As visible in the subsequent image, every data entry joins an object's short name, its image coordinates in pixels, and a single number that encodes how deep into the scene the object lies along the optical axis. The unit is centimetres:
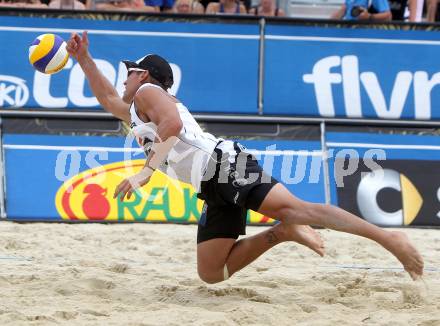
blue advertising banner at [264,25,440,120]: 1727
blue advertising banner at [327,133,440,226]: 1612
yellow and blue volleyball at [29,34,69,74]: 1092
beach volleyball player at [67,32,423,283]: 954
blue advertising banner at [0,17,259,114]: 1702
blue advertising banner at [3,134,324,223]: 1584
